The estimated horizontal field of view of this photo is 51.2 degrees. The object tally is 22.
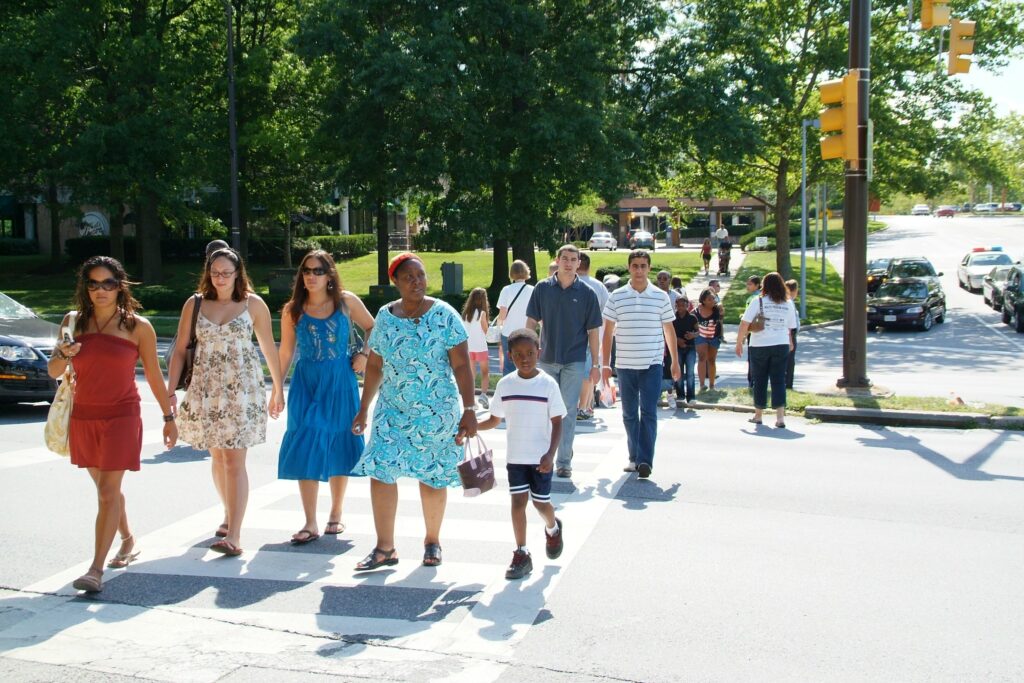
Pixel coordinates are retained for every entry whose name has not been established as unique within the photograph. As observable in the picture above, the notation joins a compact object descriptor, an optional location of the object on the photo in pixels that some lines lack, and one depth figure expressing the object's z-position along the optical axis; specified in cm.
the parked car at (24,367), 1203
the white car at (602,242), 6831
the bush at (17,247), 5678
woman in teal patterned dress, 619
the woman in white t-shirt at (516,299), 1132
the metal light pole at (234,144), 3002
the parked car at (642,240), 6248
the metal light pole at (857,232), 1320
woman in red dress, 606
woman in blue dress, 676
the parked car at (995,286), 3408
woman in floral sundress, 664
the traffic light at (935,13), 1309
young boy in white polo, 632
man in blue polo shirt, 873
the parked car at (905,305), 2914
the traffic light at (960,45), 1394
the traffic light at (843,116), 1277
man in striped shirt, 885
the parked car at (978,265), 4022
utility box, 3102
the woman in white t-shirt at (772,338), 1170
